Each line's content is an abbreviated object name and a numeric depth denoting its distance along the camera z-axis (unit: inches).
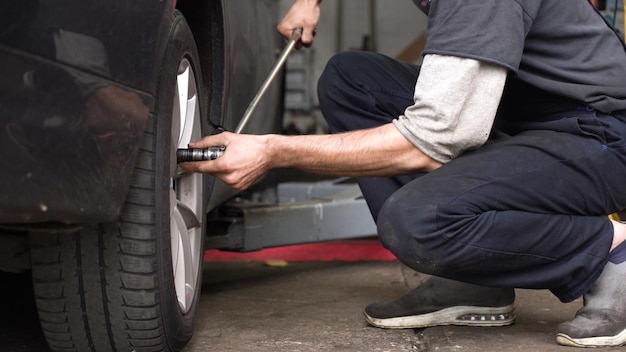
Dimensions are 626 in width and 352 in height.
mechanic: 74.5
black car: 53.7
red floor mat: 148.7
